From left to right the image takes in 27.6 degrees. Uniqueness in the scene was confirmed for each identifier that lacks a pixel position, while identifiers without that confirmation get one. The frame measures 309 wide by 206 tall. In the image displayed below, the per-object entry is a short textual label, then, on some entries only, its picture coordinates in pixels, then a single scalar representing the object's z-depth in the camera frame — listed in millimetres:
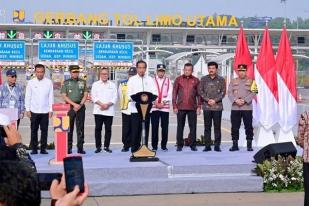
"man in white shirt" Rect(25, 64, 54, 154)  11047
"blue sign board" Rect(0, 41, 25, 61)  27344
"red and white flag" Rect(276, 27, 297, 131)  12336
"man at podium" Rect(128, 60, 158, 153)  11164
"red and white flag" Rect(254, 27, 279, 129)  12258
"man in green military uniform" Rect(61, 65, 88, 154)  11180
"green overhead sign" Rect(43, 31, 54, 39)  37525
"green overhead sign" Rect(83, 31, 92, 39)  36372
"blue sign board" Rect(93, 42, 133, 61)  29266
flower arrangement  9570
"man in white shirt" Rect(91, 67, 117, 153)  11445
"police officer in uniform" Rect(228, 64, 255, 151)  11500
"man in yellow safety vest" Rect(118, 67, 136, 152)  11867
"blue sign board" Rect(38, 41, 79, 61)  27703
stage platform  9469
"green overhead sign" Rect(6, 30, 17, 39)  35812
